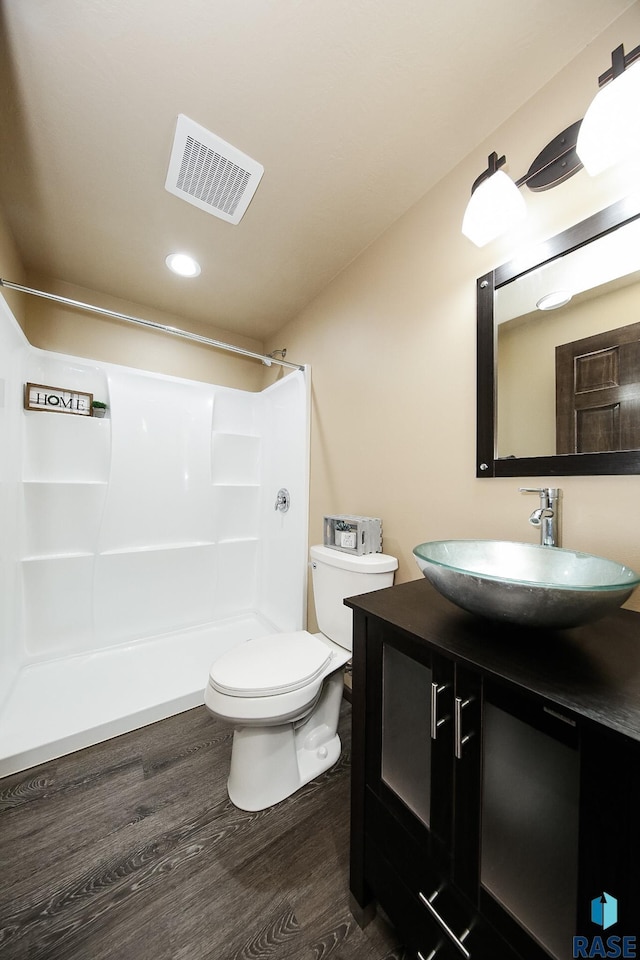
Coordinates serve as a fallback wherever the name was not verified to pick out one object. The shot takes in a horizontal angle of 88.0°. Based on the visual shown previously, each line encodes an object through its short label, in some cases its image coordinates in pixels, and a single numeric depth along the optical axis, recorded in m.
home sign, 1.87
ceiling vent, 1.15
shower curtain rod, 1.48
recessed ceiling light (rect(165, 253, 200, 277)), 1.75
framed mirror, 0.82
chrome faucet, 0.91
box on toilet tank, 1.44
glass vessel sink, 0.55
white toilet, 1.12
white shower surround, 1.62
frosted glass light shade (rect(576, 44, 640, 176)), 0.71
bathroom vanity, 0.44
